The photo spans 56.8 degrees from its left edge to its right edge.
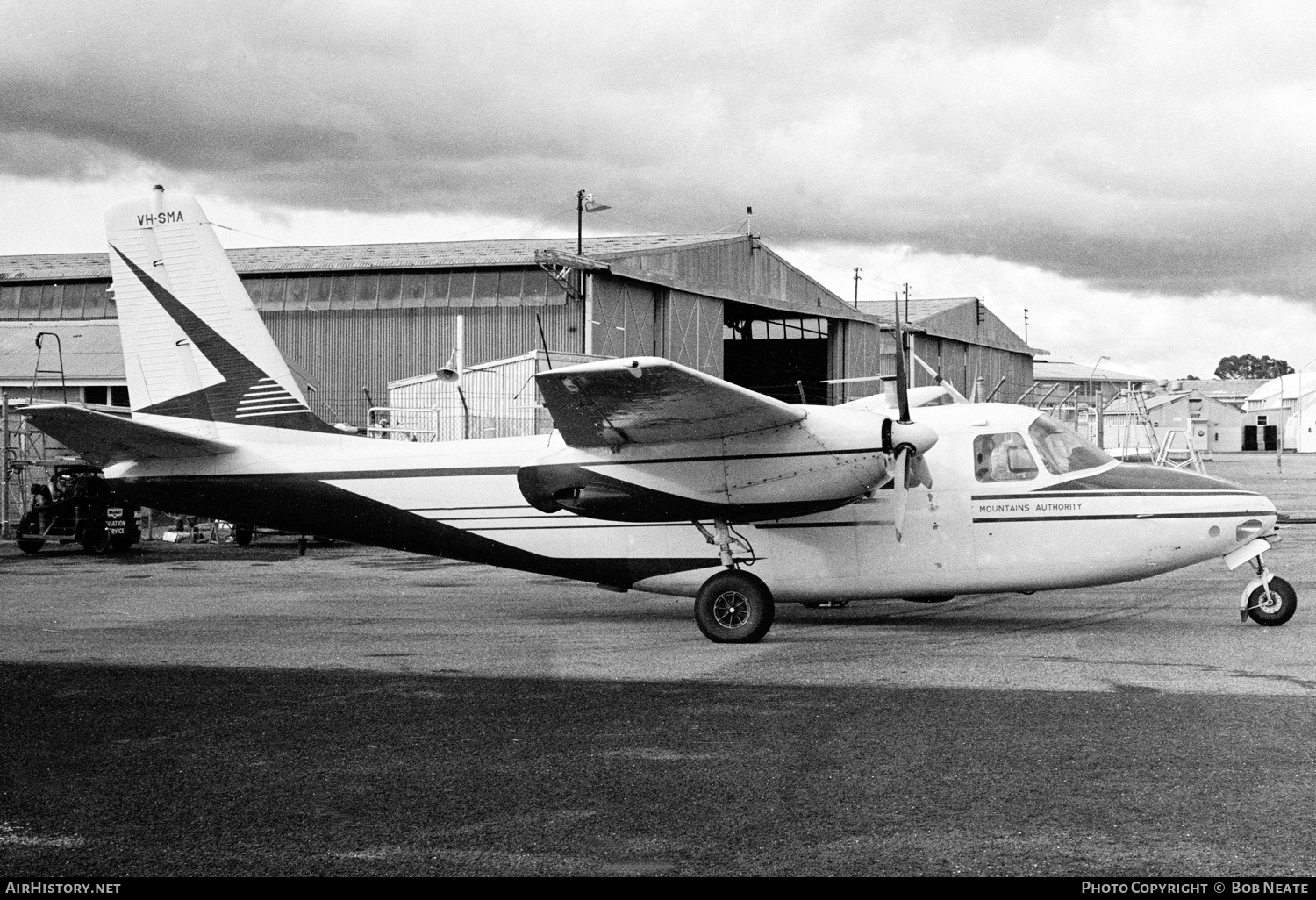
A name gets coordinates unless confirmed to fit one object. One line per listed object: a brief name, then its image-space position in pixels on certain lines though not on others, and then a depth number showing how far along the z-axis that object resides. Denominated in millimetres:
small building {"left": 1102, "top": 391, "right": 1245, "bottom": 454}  85312
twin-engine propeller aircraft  12656
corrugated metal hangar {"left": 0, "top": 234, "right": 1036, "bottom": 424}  40031
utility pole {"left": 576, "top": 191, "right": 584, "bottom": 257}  42000
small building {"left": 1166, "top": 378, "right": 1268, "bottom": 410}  138500
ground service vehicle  25031
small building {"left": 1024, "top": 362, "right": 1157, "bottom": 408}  100688
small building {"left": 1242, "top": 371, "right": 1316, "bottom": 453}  99125
